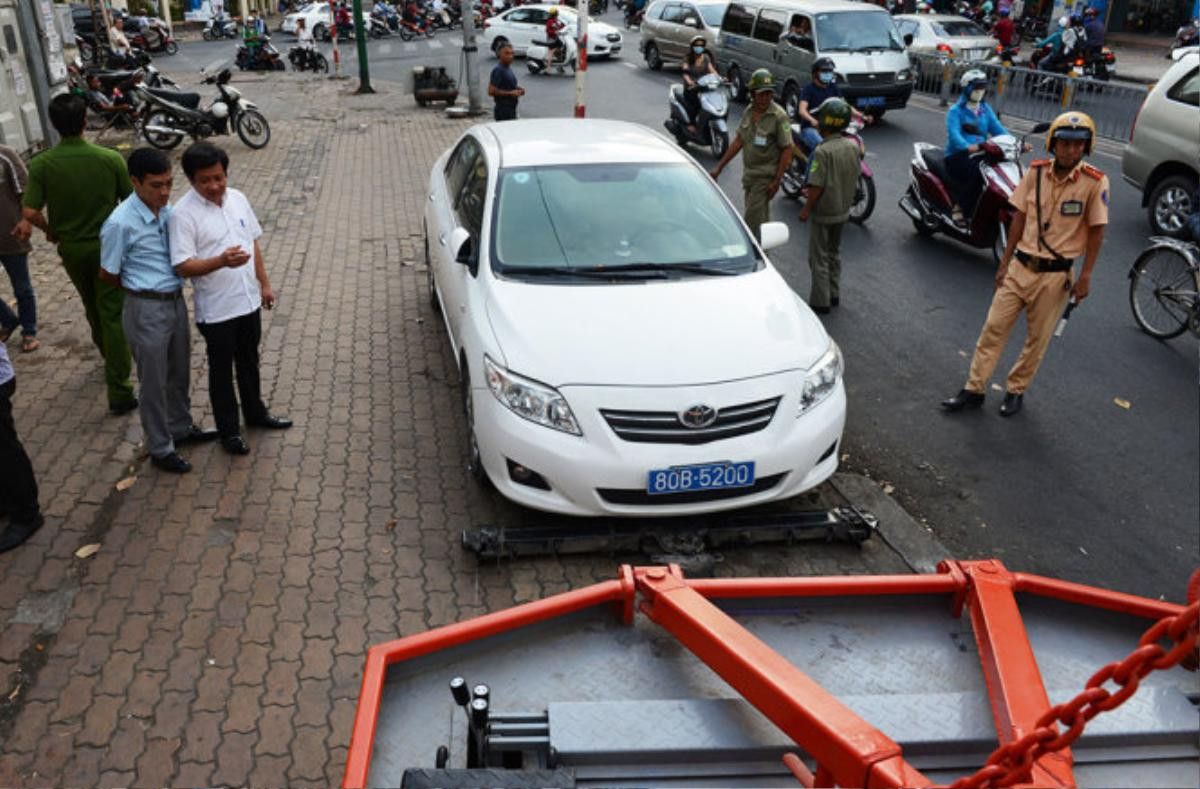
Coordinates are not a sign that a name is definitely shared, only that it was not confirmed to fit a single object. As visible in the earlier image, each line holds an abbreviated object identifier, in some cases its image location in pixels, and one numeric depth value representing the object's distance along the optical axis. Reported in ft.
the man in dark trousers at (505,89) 44.37
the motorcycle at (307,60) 87.35
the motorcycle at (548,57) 79.30
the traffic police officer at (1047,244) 18.38
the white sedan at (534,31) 85.30
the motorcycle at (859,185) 34.00
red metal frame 6.42
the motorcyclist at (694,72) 46.32
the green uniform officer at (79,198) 17.80
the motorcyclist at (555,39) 78.74
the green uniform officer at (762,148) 26.07
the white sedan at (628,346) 14.34
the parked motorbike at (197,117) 46.65
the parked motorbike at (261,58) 88.58
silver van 52.90
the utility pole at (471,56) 56.24
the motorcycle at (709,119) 45.32
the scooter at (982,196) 28.58
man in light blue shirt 15.65
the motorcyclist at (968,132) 29.94
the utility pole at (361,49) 67.72
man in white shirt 15.66
